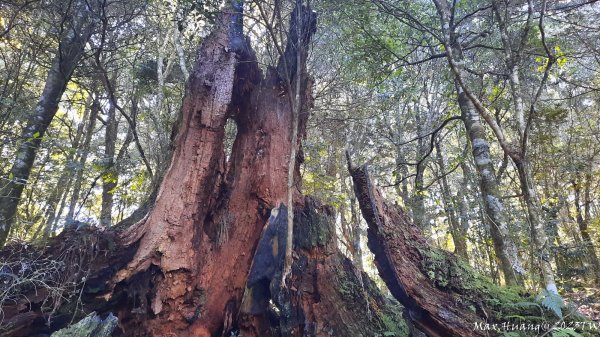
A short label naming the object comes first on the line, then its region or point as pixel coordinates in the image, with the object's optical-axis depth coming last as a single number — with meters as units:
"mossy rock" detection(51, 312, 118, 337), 3.35
